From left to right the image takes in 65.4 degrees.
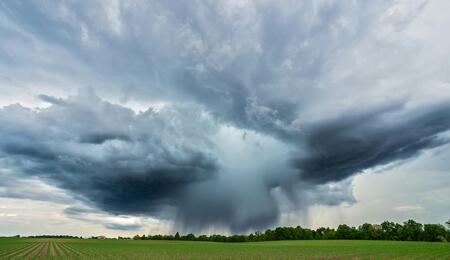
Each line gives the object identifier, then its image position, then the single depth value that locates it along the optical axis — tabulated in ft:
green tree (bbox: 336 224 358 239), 598.34
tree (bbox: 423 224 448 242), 521.86
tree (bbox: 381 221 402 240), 567.54
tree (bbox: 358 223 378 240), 579.89
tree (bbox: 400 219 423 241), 545.85
